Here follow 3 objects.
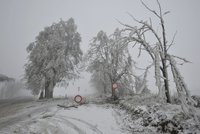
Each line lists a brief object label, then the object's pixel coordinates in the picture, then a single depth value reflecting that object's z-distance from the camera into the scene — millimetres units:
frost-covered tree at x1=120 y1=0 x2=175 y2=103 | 7654
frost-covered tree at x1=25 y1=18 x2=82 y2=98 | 20391
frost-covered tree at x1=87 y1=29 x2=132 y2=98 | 18125
